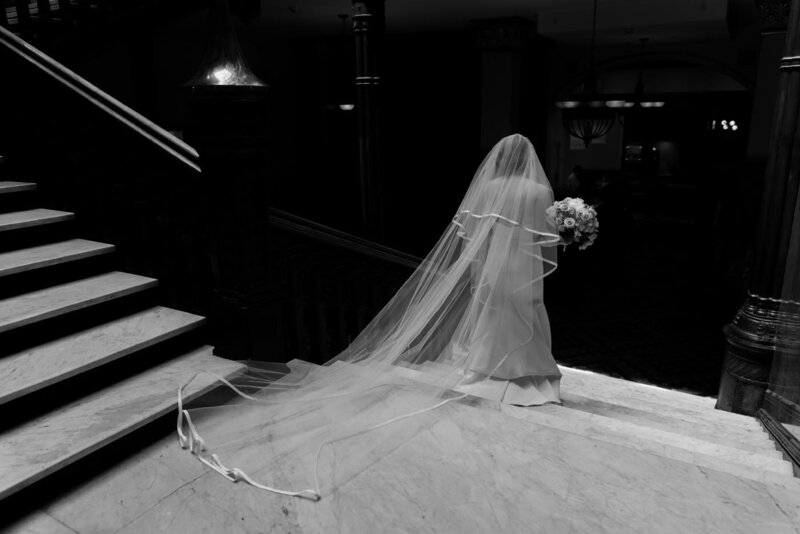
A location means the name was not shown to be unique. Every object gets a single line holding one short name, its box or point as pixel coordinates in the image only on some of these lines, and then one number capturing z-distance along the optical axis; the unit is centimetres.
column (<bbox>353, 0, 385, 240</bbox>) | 511
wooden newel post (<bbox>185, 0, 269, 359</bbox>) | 262
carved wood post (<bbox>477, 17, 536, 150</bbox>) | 984
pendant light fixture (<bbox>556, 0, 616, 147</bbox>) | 750
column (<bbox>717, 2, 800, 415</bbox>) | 312
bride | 255
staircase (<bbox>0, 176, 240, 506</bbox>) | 219
